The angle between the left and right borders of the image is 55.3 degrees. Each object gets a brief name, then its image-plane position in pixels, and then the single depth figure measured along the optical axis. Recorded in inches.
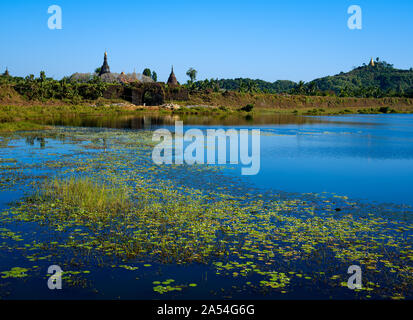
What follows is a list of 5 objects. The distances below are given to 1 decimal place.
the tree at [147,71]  6897.1
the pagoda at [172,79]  5526.6
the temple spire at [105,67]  5570.9
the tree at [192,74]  6117.1
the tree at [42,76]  3219.5
